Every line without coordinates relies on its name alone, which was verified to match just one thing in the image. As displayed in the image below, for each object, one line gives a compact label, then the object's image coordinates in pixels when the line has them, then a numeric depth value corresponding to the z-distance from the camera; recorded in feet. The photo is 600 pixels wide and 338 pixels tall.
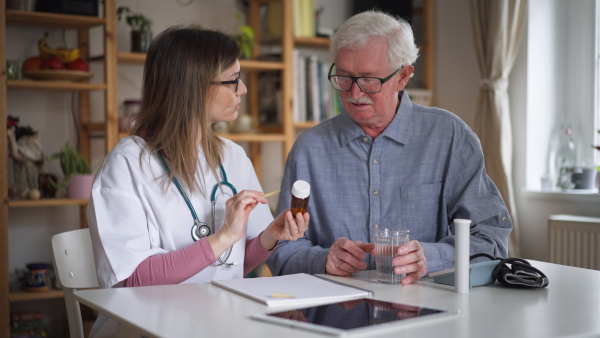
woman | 5.49
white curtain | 11.43
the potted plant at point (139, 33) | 10.77
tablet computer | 3.76
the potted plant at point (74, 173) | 10.33
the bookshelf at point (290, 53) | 11.98
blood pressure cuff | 5.02
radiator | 10.08
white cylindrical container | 4.86
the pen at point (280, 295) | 4.51
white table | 3.77
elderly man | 6.61
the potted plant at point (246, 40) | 11.59
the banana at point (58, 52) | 10.20
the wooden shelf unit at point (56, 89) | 9.70
